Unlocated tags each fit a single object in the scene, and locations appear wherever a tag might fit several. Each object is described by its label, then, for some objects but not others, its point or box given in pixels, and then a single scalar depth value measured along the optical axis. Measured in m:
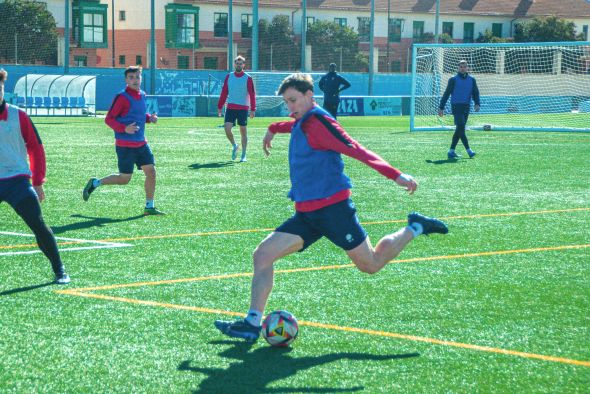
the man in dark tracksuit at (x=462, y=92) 21.95
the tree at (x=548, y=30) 80.31
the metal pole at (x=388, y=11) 77.99
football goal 38.97
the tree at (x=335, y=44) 76.44
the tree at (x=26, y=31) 63.72
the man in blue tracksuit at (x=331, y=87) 28.22
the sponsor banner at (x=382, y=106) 50.88
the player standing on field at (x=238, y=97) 20.78
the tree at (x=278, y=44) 76.31
